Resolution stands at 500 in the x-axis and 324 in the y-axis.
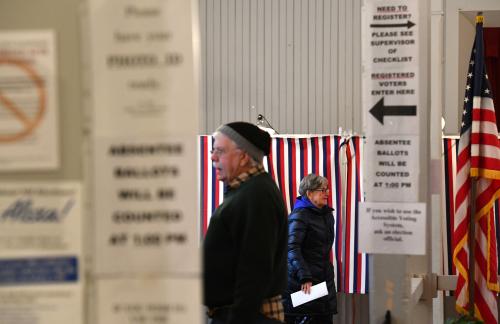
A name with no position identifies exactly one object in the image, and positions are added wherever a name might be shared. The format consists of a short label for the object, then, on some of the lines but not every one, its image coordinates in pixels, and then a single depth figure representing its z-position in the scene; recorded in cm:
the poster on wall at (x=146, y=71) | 270
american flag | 1065
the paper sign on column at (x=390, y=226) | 630
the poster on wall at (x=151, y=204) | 271
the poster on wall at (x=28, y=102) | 275
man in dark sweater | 620
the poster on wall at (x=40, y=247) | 277
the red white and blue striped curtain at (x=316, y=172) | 1386
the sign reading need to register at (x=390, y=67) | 633
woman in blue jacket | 1212
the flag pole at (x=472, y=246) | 1057
